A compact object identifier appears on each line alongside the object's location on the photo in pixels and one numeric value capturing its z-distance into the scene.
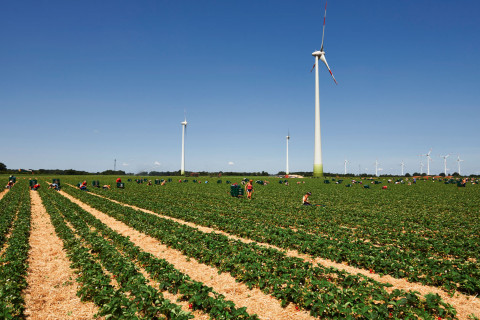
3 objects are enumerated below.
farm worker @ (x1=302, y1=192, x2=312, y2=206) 28.79
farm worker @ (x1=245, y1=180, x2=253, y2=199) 35.08
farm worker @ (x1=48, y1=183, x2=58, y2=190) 48.28
